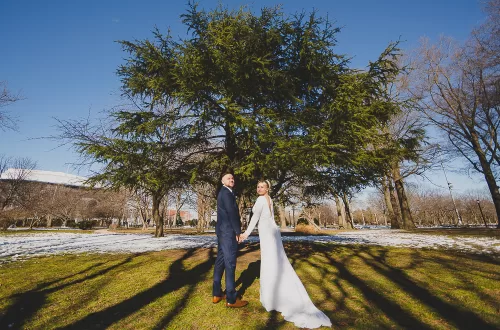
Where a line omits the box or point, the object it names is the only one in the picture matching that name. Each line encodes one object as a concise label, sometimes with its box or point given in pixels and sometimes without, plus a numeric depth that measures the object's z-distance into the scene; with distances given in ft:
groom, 12.67
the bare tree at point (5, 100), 43.25
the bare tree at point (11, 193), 76.64
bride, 10.73
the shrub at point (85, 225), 117.99
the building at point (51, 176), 170.65
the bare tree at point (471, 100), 53.26
